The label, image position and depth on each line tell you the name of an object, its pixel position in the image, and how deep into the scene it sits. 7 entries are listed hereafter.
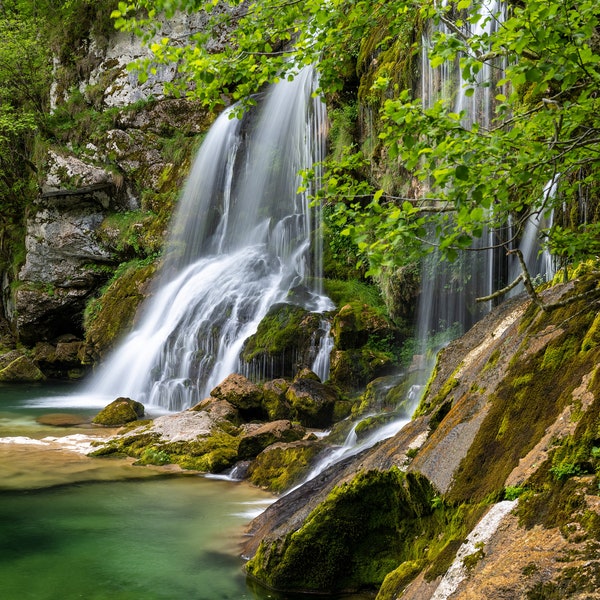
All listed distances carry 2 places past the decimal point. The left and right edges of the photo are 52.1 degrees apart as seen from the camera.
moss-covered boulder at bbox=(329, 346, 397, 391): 11.90
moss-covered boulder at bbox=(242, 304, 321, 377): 12.73
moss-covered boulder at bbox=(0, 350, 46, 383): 18.33
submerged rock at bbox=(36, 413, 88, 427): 12.05
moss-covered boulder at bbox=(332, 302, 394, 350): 12.30
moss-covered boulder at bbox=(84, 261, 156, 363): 18.10
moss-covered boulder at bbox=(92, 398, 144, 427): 11.88
